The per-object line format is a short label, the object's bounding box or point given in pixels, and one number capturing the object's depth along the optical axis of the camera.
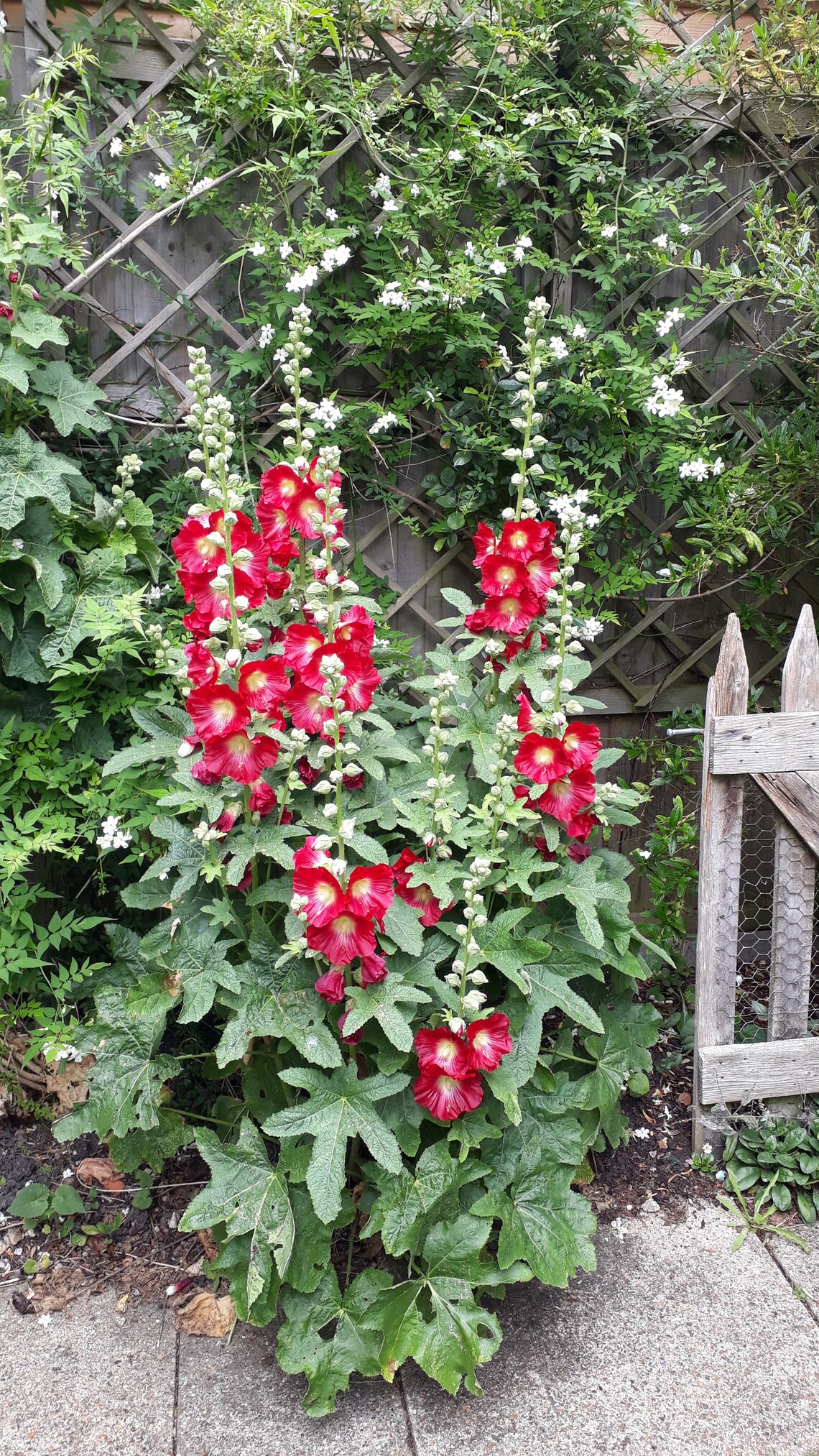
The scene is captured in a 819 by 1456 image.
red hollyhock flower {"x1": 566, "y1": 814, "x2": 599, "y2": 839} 1.88
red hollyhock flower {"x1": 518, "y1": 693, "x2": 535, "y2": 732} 1.86
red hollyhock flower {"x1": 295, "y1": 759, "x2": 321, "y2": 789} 1.83
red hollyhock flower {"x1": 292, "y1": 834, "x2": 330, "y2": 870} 1.60
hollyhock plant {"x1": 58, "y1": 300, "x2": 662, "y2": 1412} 1.67
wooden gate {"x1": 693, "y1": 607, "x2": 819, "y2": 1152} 2.32
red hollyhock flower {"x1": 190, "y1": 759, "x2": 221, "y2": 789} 1.72
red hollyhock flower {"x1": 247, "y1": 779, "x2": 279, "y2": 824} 1.74
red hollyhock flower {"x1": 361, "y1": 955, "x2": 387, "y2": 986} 1.65
